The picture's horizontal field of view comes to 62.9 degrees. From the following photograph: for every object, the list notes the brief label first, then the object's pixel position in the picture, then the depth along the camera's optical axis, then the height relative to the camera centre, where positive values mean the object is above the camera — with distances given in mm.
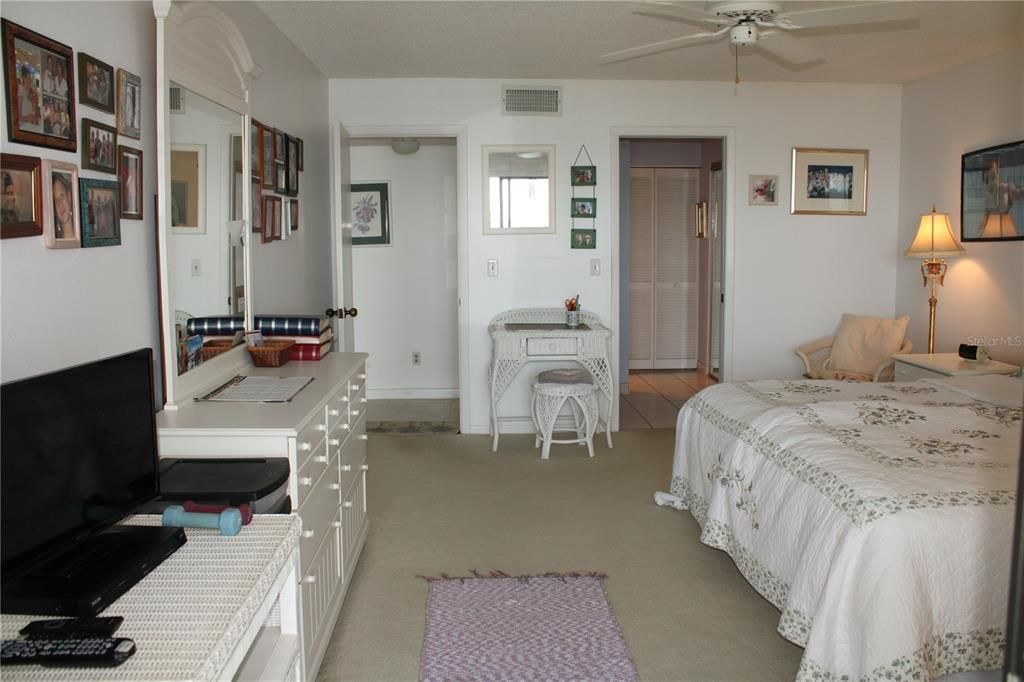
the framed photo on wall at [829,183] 5641 +670
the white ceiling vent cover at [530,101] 5406 +1166
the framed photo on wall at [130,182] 2305 +280
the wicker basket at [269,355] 3232 -282
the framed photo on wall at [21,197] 1749 +184
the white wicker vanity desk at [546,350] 5066 -414
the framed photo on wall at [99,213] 2092 +177
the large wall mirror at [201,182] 2459 +328
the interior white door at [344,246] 4922 +213
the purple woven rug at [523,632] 2598 -1184
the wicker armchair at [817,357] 5345 -506
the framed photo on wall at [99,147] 2102 +348
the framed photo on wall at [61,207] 1923 +177
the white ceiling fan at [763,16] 3039 +1001
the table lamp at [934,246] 4914 +209
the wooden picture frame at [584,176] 5496 +692
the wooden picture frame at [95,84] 2086 +508
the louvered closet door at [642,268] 7879 +130
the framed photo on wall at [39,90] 1772 +430
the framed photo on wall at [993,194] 4457 +487
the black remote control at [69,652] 1246 -554
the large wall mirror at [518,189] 5469 +607
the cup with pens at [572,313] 5301 -197
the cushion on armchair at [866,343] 5250 -389
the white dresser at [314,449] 2262 -501
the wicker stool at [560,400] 4996 -715
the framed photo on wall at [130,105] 2297 +494
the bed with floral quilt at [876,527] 2188 -708
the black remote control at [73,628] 1313 -551
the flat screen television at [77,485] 1353 -370
